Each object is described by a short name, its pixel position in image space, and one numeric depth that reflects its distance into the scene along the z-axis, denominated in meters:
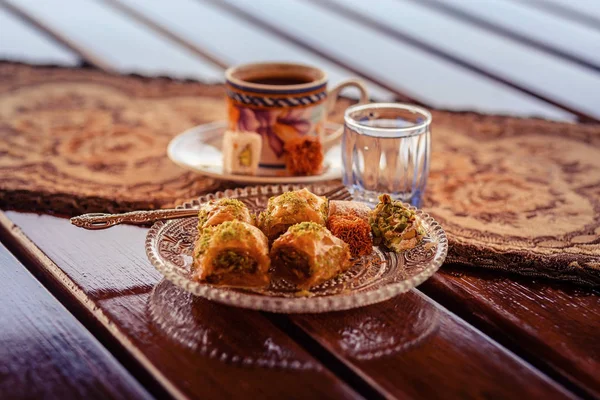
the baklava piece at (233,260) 0.76
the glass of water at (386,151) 1.04
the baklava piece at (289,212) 0.85
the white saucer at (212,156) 1.11
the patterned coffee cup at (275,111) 1.15
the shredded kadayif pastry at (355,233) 0.83
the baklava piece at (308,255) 0.77
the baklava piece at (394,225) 0.84
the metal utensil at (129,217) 0.89
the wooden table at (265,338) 0.68
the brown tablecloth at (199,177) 0.98
